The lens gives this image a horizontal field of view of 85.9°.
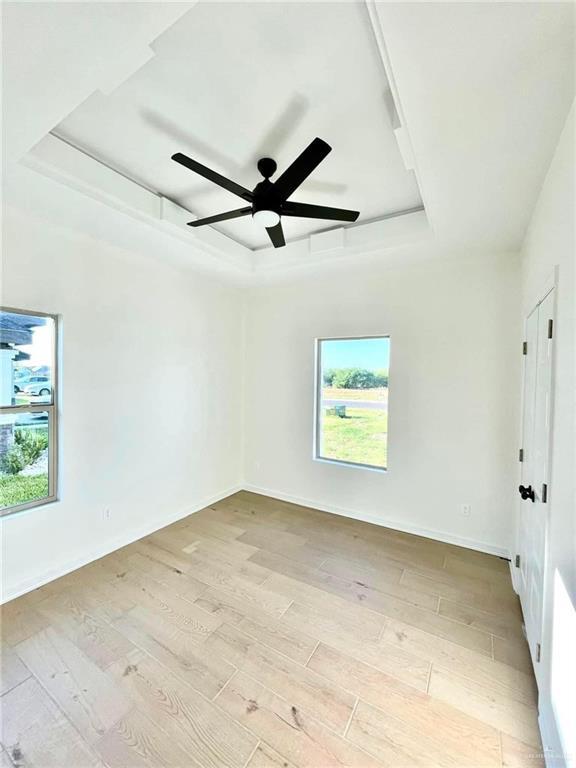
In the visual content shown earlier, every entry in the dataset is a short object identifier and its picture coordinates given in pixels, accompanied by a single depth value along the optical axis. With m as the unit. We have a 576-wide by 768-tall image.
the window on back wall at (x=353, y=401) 3.48
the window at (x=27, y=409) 2.27
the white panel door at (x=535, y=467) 1.56
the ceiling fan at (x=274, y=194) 1.65
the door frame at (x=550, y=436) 1.42
